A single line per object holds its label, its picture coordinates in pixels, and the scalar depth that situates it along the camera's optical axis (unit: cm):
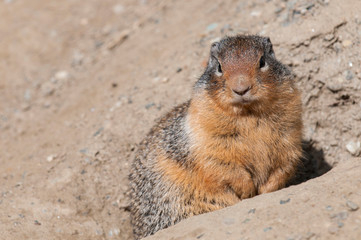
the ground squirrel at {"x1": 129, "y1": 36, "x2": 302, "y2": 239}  854
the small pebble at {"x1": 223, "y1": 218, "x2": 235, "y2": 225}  781
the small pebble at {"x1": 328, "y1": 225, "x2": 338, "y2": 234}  681
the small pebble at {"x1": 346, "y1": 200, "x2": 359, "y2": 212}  712
